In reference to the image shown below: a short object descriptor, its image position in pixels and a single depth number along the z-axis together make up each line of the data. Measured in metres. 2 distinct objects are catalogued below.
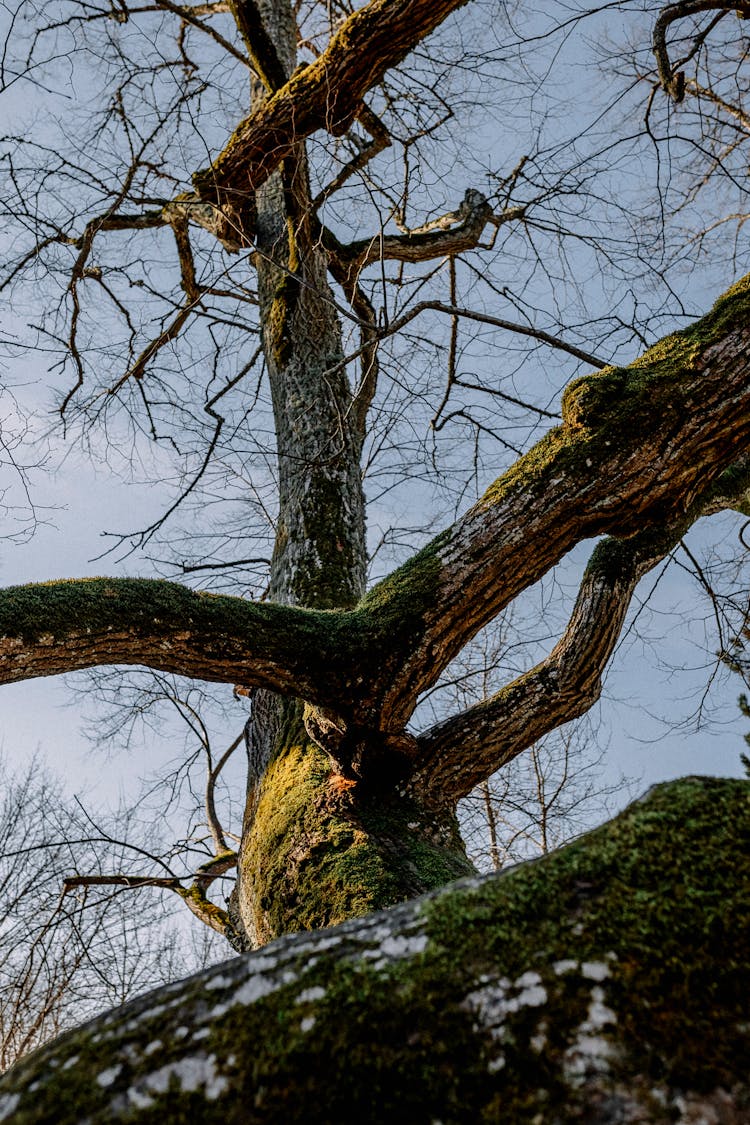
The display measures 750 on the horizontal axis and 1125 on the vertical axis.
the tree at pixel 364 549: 2.55
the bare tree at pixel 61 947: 3.95
